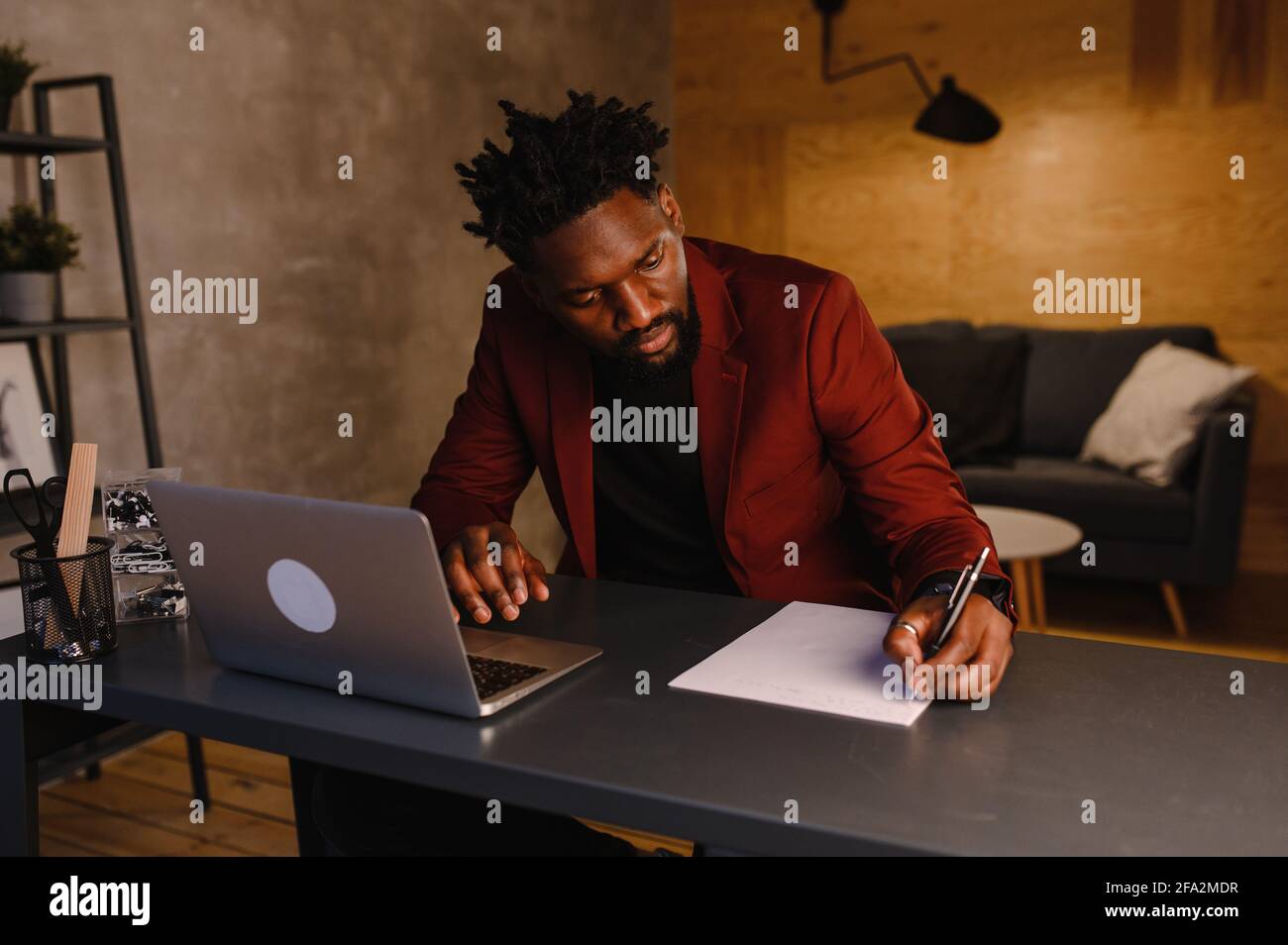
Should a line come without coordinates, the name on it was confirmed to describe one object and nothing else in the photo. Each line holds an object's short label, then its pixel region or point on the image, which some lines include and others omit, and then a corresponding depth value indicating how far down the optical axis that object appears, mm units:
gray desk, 806
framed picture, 2311
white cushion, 3693
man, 1462
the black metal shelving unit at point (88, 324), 2227
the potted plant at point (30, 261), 2213
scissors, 1179
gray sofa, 3566
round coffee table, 3146
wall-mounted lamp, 4387
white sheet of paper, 1020
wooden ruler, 1180
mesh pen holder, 1171
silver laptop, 941
